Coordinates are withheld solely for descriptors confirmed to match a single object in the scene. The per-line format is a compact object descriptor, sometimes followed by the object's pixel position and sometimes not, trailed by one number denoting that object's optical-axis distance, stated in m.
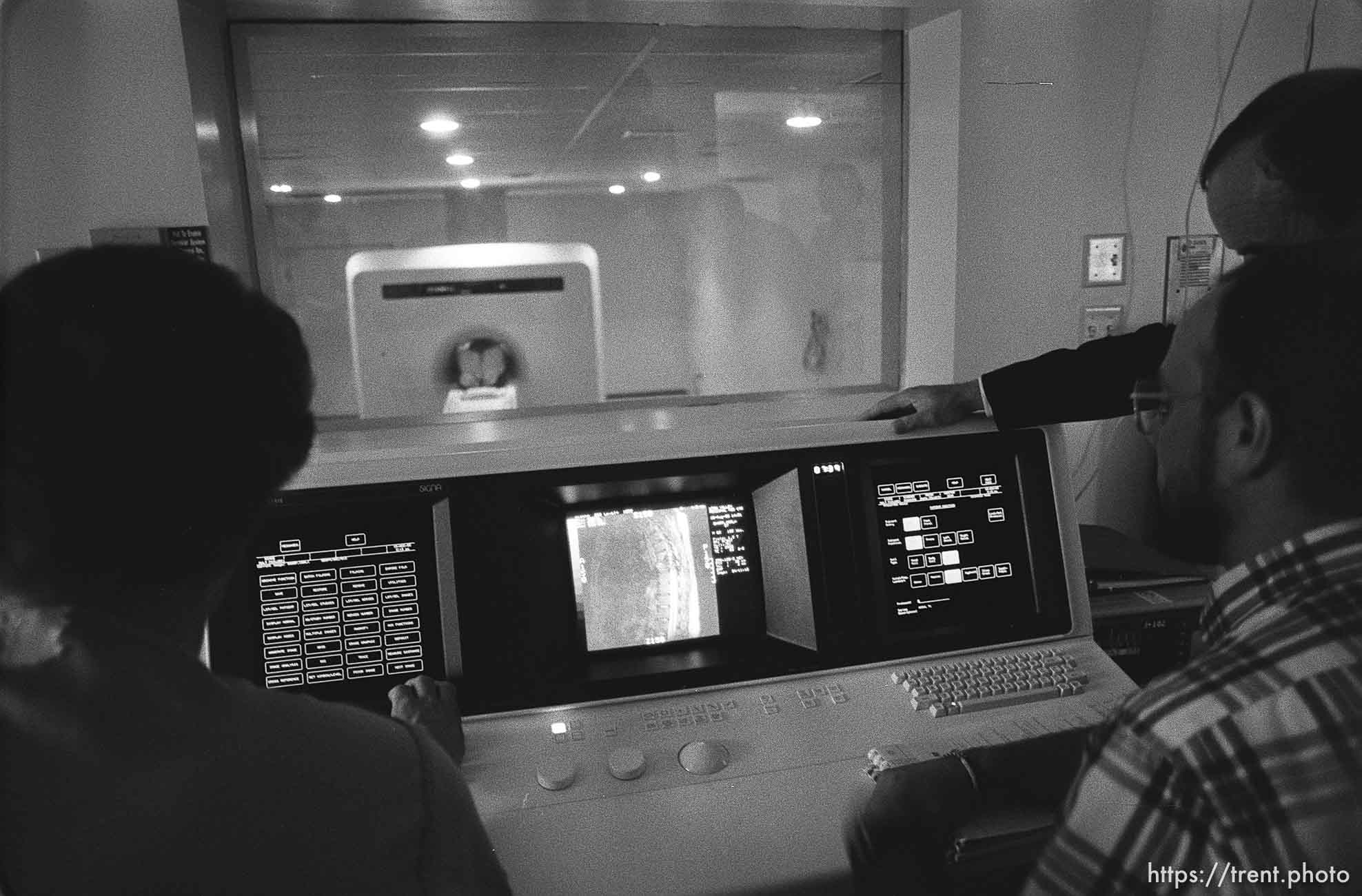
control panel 0.95
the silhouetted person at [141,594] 0.58
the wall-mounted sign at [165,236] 1.60
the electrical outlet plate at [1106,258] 2.10
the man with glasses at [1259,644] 0.58
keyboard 1.22
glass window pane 1.99
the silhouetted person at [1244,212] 1.34
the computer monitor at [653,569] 1.27
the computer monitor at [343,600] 1.17
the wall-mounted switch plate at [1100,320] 2.12
